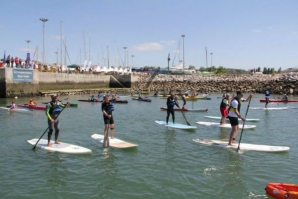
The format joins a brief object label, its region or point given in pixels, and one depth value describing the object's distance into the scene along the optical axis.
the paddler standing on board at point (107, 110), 11.01
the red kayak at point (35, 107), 24.37
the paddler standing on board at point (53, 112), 10.45
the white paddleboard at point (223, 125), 15.72
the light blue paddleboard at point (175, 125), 15.22
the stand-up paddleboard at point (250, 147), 10.66
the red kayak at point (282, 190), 6.34
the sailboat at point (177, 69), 89.67
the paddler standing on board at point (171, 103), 15.73
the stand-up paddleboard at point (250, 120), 18.81
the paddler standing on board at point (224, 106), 14.73
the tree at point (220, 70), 104.31
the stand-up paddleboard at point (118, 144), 10.93
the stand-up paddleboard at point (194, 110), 23.70
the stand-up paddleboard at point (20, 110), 23.03
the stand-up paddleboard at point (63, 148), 10.29
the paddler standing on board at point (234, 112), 10.55
